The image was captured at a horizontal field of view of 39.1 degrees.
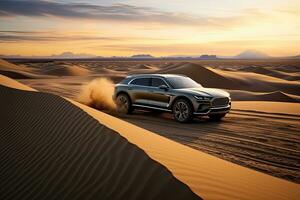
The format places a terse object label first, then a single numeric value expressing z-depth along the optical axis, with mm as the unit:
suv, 13172
